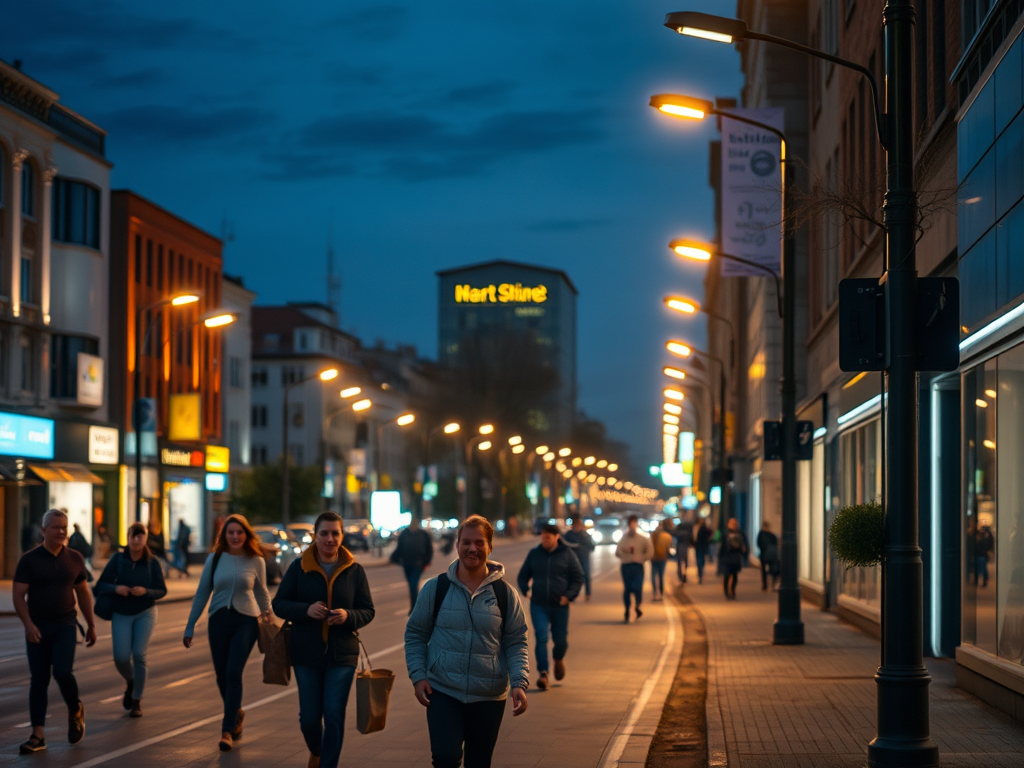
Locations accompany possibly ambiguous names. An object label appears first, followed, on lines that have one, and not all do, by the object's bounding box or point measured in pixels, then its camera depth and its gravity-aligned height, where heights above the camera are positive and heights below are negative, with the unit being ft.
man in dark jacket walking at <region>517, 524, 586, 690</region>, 52.06 -4.65
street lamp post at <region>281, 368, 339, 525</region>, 155.33 -1.97
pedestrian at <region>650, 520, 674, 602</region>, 105.19 -6.94
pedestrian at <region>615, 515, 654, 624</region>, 84.84 -5.70
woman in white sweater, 36.55 -3.75
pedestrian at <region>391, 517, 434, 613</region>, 80.64 -5.21
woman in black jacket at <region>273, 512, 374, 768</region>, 29.40 -3.48
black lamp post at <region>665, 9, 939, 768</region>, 29.04 +0.08
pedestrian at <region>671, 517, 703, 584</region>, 142.41 -9.19
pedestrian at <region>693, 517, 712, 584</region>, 146.61 -8.42
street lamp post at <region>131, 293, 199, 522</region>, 107.76 +4.17
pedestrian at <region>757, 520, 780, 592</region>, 111.04 -6.92
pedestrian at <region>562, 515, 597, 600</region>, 86.22 -5.16
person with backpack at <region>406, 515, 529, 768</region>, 23.22 -3.13
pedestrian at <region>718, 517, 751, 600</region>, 108.47 -7.34
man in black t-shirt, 35.86 -3.87
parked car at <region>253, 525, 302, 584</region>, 138.62 -8.00
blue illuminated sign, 139.23 +2.17
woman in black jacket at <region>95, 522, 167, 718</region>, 42.47 -4.43
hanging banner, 87.86 +17.36
